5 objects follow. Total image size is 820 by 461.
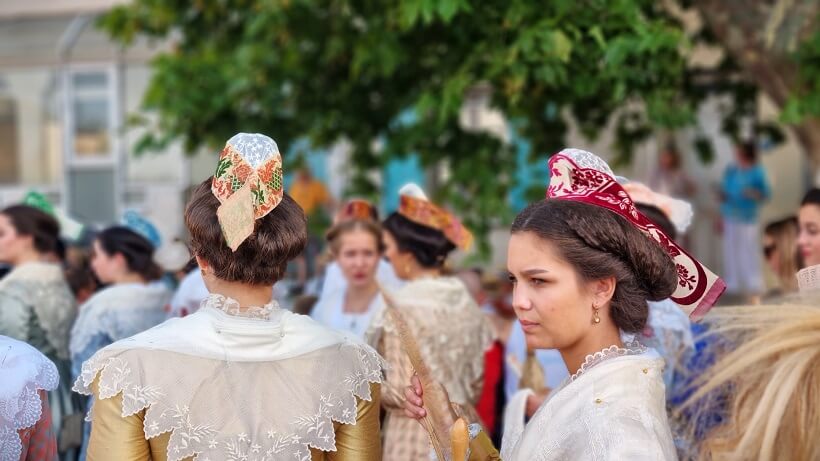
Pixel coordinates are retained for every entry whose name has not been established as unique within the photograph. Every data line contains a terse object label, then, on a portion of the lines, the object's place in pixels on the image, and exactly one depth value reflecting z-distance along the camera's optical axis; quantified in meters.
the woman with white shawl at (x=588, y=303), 2.22
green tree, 5.25
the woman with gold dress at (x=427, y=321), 4.06
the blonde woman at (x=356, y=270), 4.98
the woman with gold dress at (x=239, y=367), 2.37
